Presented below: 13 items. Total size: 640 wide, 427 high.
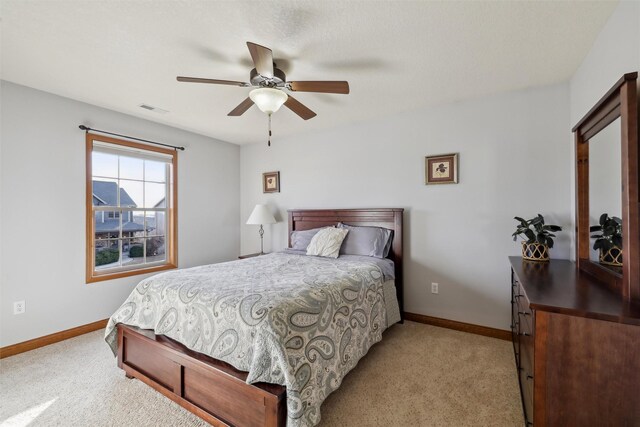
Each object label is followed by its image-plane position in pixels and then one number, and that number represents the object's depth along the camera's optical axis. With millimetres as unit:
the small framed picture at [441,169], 3002
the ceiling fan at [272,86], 1907
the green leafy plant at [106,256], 3260
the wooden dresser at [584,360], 1061
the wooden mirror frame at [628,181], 1222
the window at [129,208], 3178
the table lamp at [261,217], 4102
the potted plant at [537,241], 2268
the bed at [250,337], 1454
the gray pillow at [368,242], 3145
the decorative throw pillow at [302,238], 3613
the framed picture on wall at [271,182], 4387
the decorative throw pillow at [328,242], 3163
